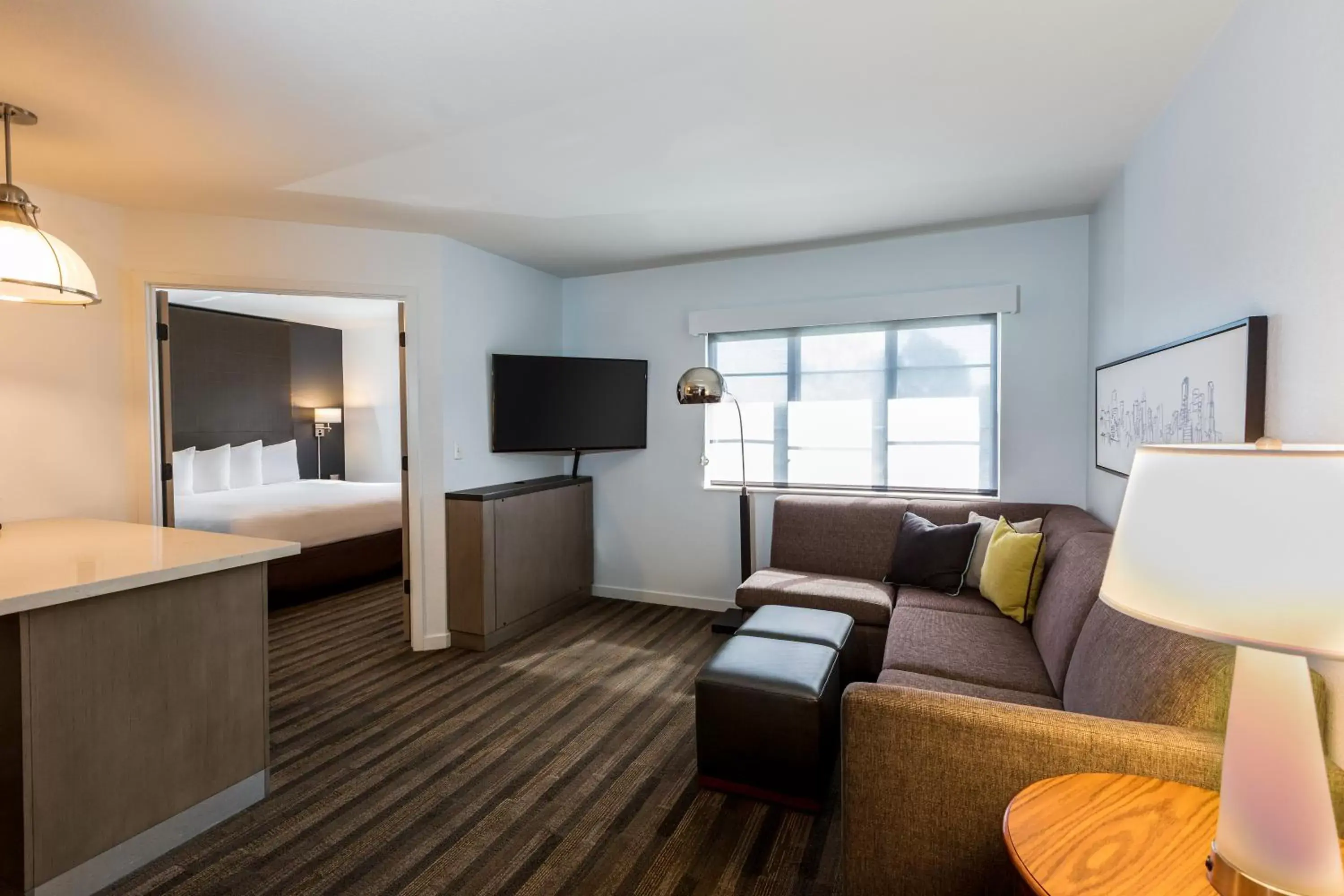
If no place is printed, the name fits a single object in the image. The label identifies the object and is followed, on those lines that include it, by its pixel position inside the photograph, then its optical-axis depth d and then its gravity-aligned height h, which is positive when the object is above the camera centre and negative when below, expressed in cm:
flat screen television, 402 +21
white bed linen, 443 -59
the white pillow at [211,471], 584 -34
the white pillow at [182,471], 558 -32
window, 372 +17
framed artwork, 150 +12
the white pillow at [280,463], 659 -30
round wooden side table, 96 -69
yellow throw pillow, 273 -64
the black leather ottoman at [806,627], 256 -83
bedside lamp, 738 +19
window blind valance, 355 +77
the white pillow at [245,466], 625 -31
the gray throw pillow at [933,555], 312 -63
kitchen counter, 167 -80
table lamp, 75 -22
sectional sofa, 126 -68
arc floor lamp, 364 +26
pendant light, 181 +53
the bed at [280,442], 459 -7
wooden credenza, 360 -78
